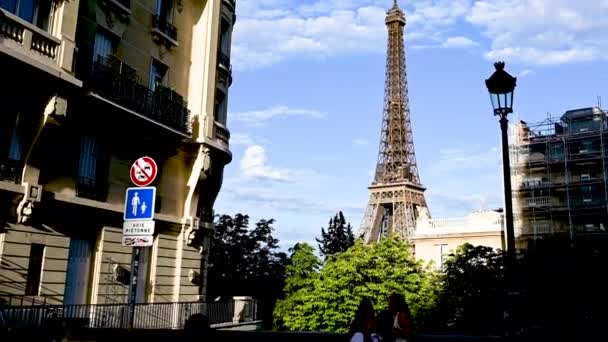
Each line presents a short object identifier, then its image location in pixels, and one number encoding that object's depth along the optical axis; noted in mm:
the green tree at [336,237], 68000
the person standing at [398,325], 8711
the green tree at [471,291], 19016
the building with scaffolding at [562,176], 45844
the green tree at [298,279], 38500
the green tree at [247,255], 44094
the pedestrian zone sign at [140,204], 9516
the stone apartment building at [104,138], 14477
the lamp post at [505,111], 9922
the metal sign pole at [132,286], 8771
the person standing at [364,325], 8000
